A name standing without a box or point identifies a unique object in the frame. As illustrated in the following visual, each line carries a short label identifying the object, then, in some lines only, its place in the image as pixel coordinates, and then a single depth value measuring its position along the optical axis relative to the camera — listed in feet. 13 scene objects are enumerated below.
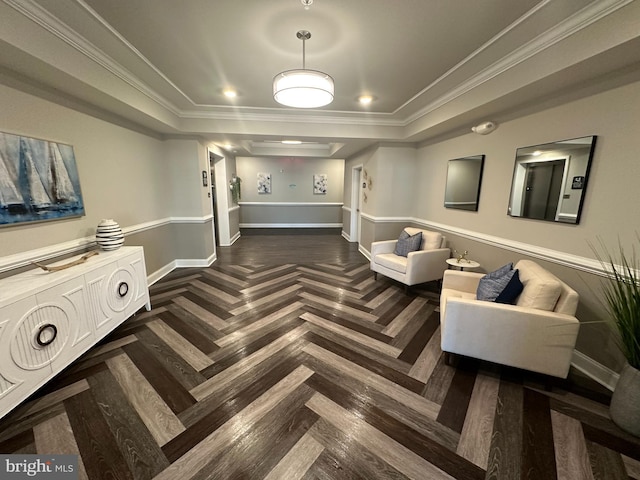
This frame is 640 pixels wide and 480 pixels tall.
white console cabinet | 5.06
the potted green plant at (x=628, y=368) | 4.92
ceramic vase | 8.49
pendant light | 6.42
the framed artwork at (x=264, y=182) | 28.30
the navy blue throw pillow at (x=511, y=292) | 6.66
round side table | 9.94
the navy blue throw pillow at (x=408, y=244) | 12.26
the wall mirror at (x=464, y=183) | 10.59
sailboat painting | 6.20
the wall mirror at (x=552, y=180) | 6.81
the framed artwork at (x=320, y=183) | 28.84
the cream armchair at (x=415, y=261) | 11.03
